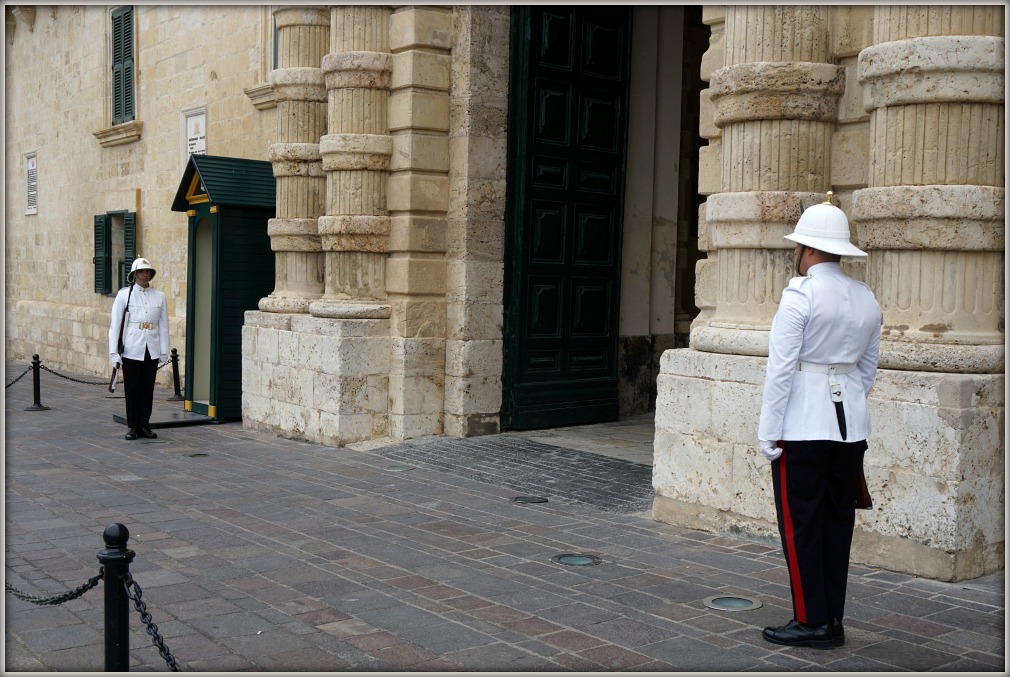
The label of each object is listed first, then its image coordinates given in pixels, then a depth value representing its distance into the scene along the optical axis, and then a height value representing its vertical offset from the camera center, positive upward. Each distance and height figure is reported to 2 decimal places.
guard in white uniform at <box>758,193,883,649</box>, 4.46 -0.60
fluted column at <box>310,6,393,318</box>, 9.99 +1.04
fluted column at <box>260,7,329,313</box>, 10.84 +1.14
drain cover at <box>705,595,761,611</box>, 5.06 -1.55
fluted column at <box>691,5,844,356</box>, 6.33 +0.80
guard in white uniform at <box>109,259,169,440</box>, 10.59 -0.77
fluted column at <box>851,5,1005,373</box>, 5.66 +0.47
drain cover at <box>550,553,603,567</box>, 5.92 -1.58
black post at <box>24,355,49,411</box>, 13.09 -1.48
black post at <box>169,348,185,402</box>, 13.82 -1.44
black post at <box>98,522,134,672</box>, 3.51 -1.12
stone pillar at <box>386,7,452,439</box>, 9.87 +0.52
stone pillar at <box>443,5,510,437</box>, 9.95 +0.52
